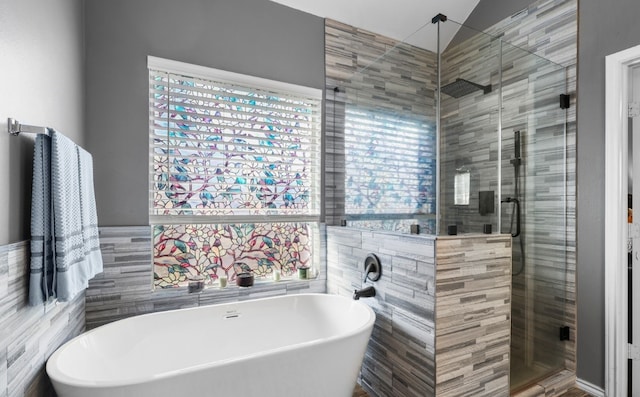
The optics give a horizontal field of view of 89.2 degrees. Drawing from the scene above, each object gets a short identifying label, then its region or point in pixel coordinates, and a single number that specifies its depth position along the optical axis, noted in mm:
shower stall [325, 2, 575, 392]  1886
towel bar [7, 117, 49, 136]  1143
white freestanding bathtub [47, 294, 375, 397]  1303
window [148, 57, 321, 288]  2229
